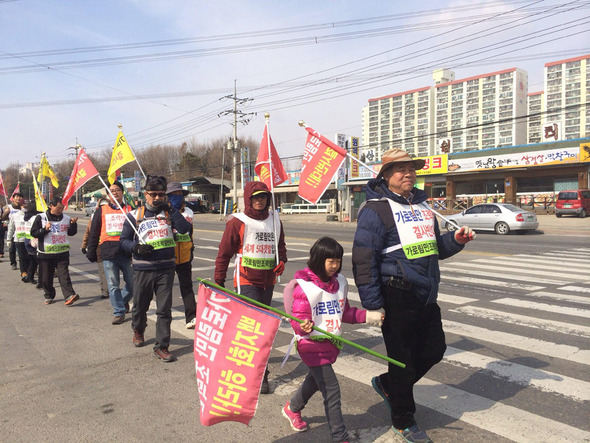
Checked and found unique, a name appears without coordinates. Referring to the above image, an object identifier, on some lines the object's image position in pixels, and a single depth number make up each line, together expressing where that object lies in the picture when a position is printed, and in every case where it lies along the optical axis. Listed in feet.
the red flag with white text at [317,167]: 16.27
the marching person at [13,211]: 36.10
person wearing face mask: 19.27
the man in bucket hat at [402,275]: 10.09
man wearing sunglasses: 16.11
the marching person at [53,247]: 24.73
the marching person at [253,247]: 13.71
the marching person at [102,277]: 25.67
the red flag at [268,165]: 16.08
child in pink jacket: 9.78
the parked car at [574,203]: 89.04
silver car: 65.57
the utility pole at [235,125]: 126.52
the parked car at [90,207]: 146.45
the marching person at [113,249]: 21.20
